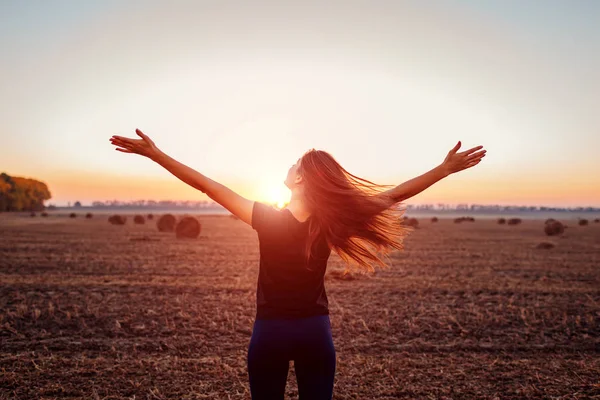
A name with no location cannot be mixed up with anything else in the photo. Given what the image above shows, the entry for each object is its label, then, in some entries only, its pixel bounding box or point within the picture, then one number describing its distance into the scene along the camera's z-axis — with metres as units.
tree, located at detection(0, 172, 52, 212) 122.31
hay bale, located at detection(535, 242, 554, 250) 29.20
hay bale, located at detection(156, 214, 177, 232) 42.50
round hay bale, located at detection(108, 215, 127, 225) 57.81
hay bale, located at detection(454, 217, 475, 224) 90.81
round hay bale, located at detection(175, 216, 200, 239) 34.74
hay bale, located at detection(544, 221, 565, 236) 42.85
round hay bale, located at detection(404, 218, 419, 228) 59.02
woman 2.51
